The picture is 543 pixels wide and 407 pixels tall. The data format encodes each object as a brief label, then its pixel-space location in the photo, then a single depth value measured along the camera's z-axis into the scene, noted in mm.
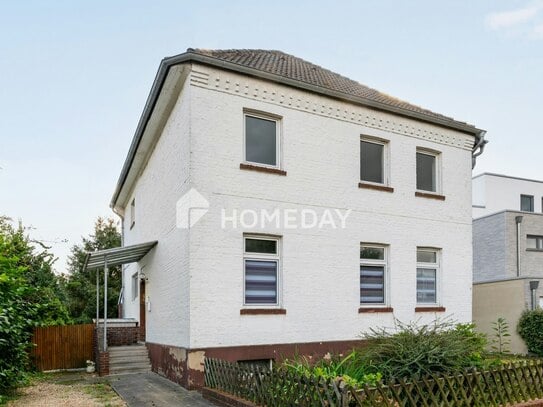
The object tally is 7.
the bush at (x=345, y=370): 7638
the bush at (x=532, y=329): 18328
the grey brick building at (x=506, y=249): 19594
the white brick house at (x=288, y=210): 11391
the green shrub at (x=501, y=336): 18422
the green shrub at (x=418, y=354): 8391
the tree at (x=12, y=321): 9930
